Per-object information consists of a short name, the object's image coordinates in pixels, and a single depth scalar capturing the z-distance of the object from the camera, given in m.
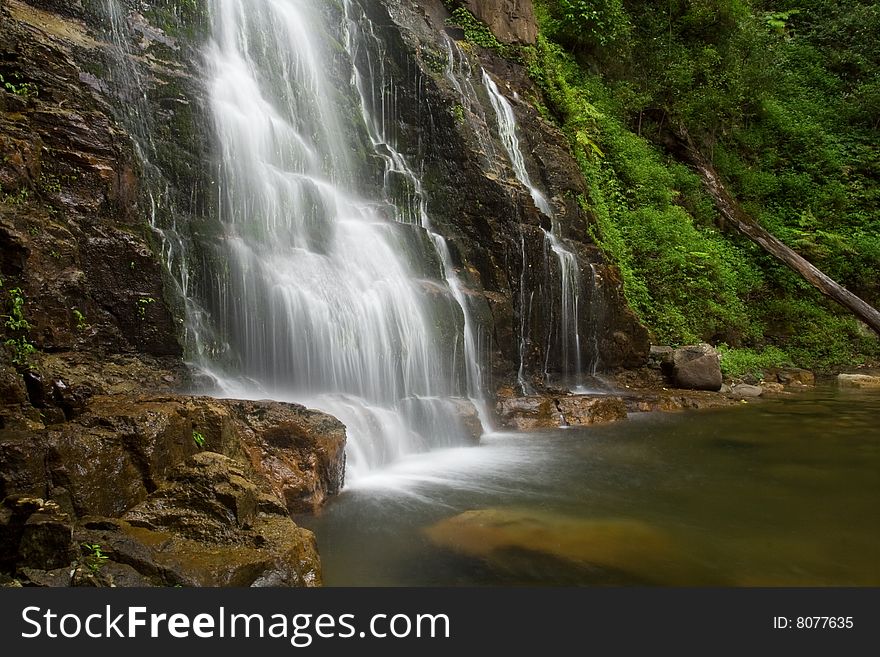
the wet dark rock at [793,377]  15.24
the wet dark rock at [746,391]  13.08
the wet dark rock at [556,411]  10.23
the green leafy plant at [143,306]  7.09
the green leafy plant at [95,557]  3.60
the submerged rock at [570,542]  4.83
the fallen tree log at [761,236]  16.86
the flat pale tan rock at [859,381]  14.73
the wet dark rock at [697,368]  12.82
